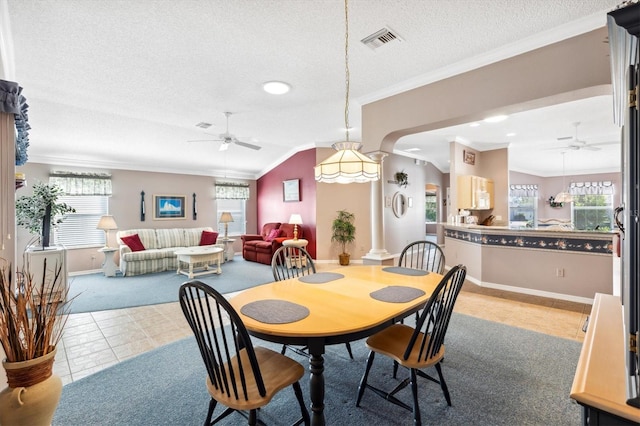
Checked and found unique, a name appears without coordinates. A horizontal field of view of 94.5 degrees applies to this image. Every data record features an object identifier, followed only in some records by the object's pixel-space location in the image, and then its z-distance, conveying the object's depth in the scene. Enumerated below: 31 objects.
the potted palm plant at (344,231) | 6.55
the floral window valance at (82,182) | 5.86
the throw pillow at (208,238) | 7.28
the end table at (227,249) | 7.45
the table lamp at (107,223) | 5.91
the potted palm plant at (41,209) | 4.10
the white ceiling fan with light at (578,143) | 5.76
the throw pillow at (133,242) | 6.19
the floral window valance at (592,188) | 9.34
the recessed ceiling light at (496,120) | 4.72
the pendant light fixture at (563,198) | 8.28
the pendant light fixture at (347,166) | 2.15
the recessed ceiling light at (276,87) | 3.44
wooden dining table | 1.47
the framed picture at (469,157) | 6.41
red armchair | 6.79
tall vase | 1.31
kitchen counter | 3.78
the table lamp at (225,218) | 7.26
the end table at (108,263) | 5.83
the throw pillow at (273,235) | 7.15
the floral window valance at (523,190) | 9.83
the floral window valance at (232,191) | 8.13
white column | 4.42
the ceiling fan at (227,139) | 4.46
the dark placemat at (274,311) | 1.58
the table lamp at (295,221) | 6.86
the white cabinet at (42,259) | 3.82
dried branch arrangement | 1.32
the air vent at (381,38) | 2.45
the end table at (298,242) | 6.52
